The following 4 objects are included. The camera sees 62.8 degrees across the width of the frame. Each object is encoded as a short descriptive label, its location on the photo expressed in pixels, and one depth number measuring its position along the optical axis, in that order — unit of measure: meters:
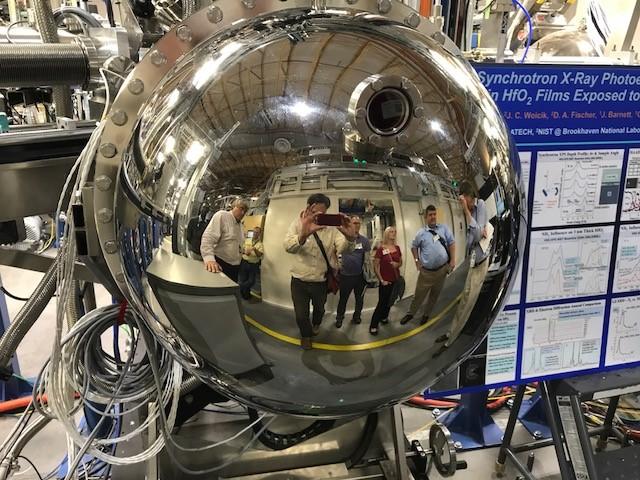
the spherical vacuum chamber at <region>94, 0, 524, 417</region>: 0.46
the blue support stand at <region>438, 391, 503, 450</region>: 1.90
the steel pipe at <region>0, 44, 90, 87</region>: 0.77
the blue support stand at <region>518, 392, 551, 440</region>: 1.99
